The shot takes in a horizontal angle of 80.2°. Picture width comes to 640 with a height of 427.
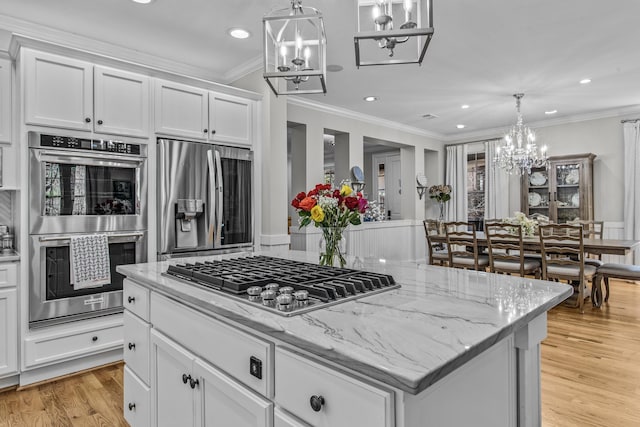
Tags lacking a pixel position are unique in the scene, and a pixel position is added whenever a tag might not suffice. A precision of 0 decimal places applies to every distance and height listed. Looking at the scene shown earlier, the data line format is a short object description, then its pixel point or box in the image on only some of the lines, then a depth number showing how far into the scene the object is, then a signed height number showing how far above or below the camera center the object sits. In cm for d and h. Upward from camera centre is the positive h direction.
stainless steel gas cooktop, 115 -25
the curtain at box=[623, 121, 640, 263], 560 +47
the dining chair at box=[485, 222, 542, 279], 442 -53
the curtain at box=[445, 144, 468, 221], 749 +64
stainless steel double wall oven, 255 +2
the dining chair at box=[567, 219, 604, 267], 432 -27
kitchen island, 80 -37
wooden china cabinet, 580 +37
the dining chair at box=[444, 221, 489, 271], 487 -56
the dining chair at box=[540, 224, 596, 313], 398 -53
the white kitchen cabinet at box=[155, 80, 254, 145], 312 +88
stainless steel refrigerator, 309 +14
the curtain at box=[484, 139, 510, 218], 697 +47
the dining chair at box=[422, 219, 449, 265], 538 -59
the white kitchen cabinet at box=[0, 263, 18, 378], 247 -68
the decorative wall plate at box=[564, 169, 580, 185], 589 +54
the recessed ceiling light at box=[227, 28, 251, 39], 307 +149
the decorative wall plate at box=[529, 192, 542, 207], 634 +22
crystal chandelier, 501 +82
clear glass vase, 186 -15
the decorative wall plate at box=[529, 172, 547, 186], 627 +56
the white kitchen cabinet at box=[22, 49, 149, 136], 253 +86
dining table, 391 -36
